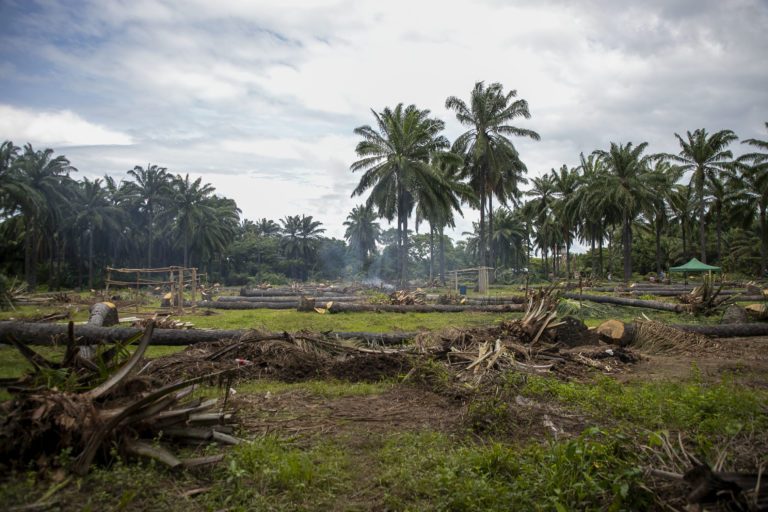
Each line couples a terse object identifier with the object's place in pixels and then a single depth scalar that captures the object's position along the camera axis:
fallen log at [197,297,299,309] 20.61
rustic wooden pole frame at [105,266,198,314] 16.36
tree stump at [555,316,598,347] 9.27
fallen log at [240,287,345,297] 29.40
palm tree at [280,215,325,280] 70.44
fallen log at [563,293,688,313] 14.97
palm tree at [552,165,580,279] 44.59
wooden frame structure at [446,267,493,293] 26.69
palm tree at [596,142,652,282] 36.91
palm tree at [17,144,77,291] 34.34
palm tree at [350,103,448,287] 31.86
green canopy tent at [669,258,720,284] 32.50
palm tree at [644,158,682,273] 37.22
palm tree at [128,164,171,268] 48.41
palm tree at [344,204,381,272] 69.38
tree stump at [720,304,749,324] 11.68
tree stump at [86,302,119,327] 11.22
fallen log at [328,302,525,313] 17.58
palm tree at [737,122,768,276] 36.75
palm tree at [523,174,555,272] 48.66
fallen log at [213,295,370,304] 21.47
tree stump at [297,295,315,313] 18.39
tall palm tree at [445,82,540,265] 33.12
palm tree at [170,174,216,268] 48.94
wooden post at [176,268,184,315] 16.39
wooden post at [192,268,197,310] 18.04
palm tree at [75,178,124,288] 43.31
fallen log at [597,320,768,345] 9.38
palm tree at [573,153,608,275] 39.44
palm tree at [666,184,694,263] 42.33
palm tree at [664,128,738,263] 37.19
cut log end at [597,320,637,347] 9.09
